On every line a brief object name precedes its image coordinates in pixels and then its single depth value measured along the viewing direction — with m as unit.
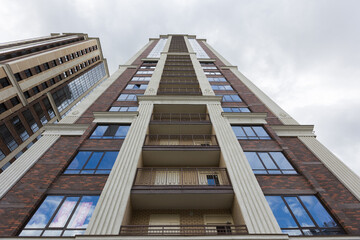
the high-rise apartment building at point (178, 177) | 7.78
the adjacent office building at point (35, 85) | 24.69
